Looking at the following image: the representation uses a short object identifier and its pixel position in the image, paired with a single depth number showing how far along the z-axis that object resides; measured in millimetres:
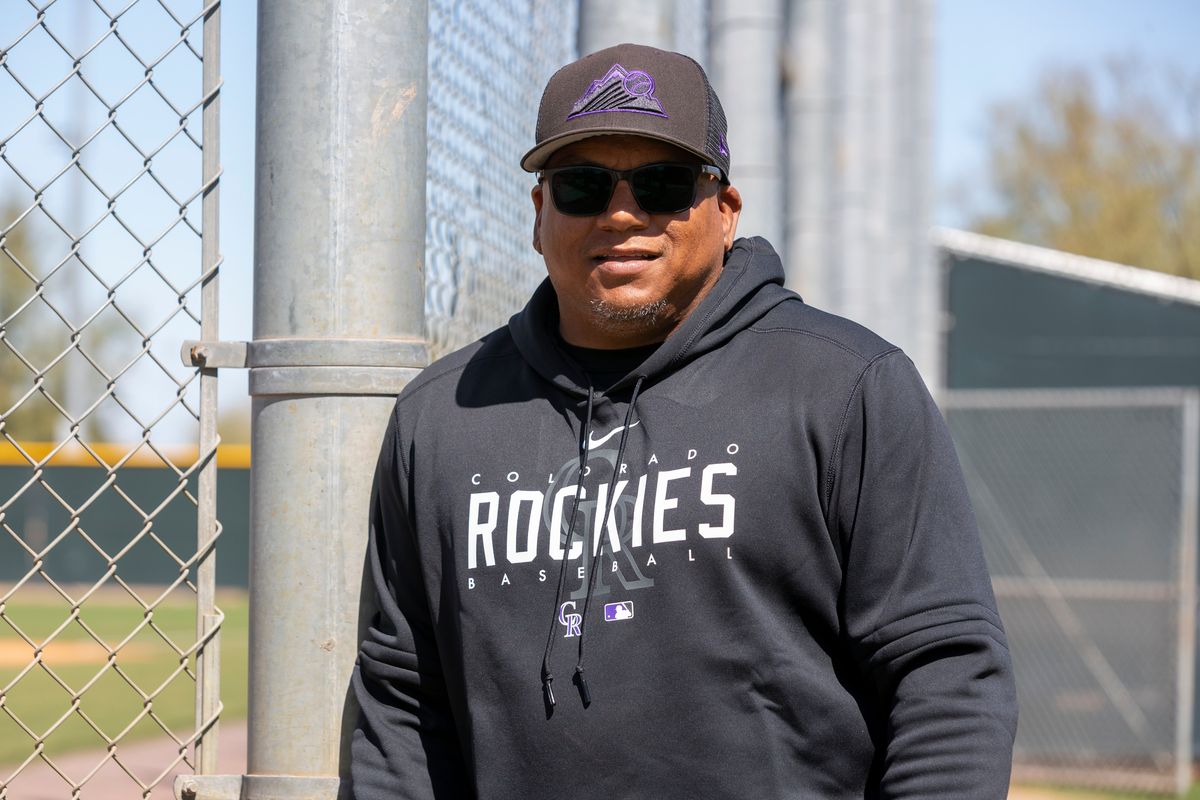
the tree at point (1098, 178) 29641
